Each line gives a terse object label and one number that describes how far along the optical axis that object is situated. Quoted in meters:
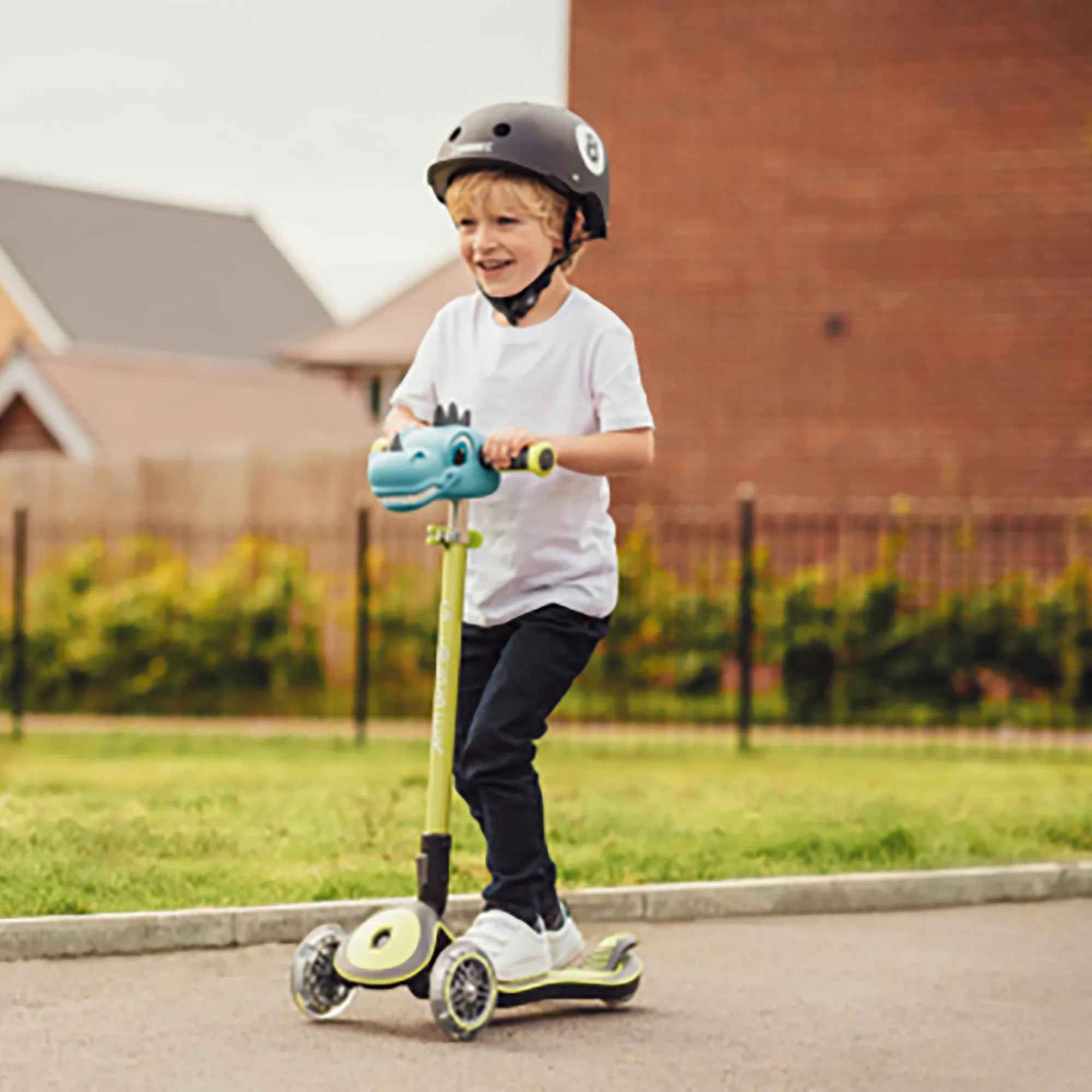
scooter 7.60
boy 7.95
